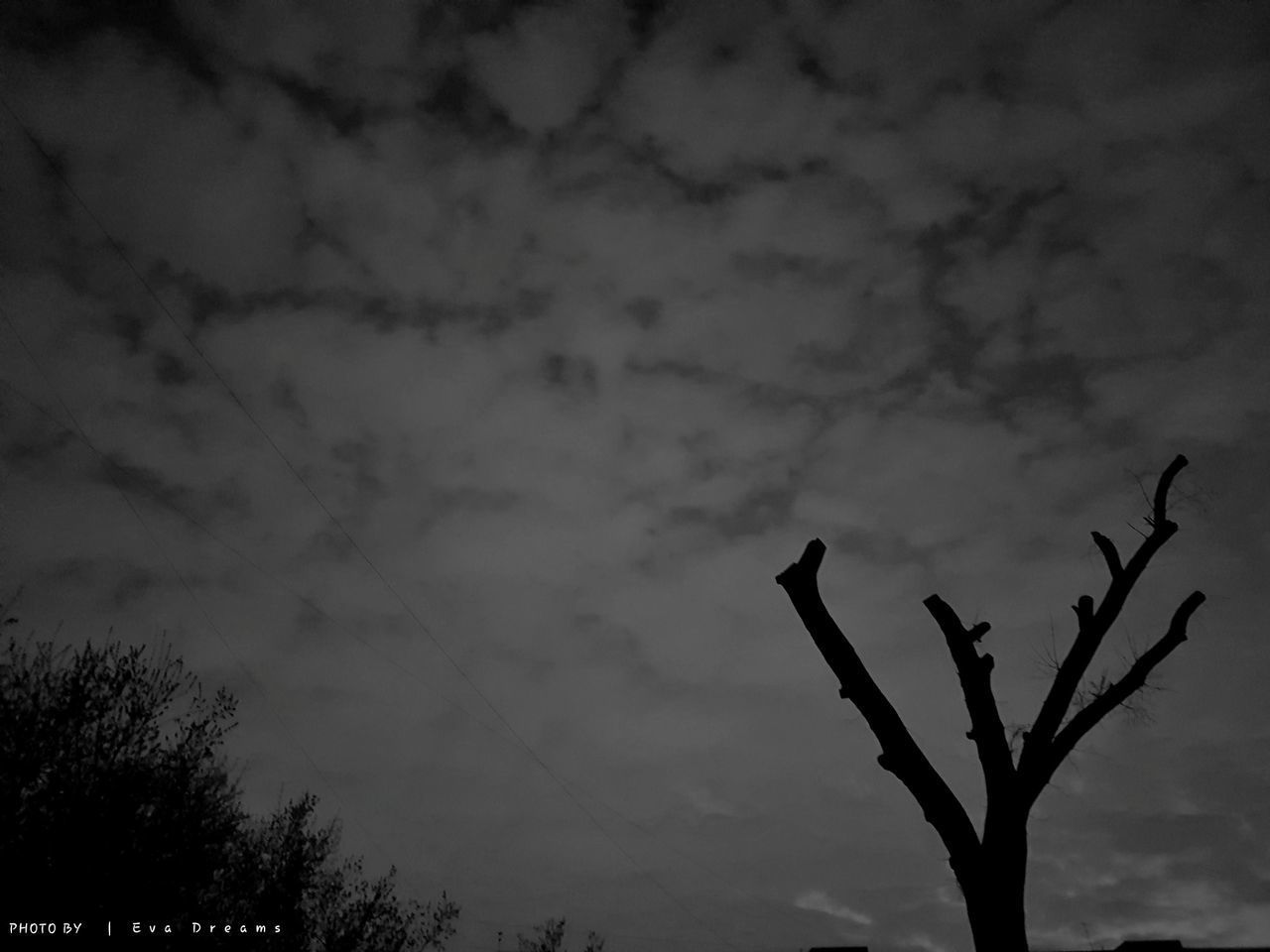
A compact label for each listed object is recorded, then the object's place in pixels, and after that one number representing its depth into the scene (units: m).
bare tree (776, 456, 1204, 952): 5.44
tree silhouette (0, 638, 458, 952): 20.56
